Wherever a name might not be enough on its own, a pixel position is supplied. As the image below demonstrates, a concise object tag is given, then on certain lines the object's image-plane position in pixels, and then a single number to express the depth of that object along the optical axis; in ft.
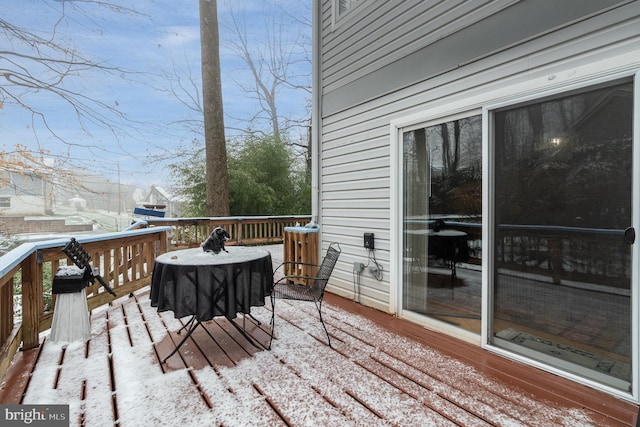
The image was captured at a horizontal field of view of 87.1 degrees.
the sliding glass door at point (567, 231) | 6.82
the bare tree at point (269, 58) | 48.39
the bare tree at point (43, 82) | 21.06
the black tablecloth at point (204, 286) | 8.48
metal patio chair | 9.82
